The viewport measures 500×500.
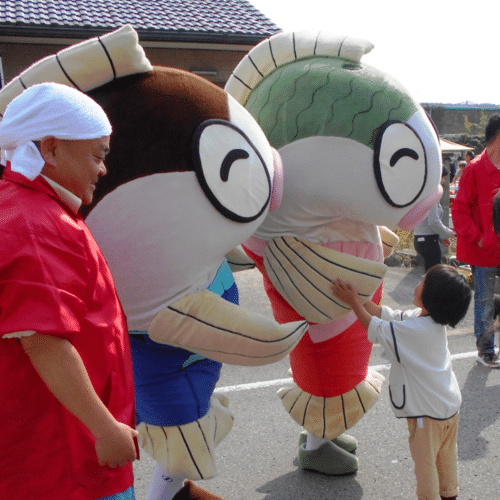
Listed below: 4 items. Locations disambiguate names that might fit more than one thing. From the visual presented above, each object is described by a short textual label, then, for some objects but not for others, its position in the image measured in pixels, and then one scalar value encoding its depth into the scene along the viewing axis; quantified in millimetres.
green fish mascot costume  2152
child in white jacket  2184
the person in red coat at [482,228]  3857
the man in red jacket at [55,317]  1230
